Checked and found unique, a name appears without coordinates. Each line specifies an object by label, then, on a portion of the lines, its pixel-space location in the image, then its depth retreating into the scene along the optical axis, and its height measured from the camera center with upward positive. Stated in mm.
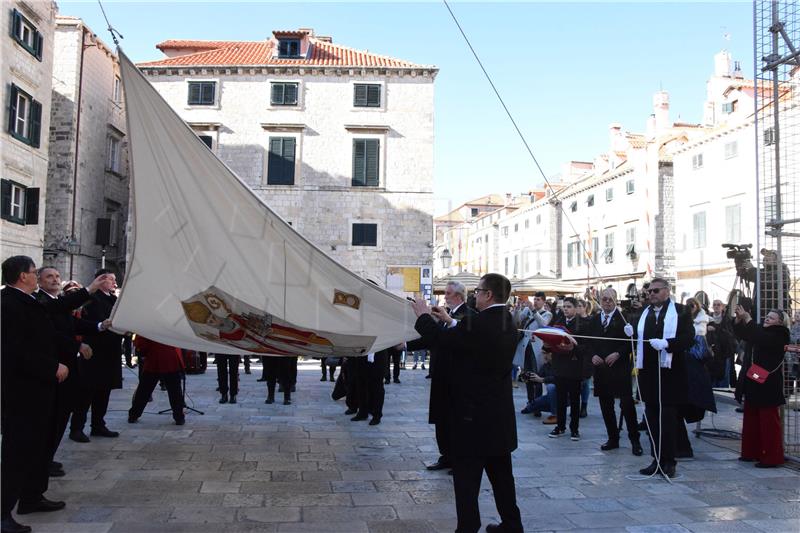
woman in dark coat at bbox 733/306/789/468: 6379 -815
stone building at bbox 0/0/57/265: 18047 +5308
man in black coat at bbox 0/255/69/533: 4289 -624
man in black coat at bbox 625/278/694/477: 6129 -635
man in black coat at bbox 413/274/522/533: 4141 -683
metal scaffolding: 6867 +1644
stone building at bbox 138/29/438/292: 28375 +7679
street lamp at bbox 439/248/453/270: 23038 +1759
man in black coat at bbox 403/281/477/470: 5340 -715
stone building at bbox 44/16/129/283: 24844 +6089
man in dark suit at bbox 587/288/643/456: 7148 -812
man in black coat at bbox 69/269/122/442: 7320 -909
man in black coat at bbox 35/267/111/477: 5242 -373
